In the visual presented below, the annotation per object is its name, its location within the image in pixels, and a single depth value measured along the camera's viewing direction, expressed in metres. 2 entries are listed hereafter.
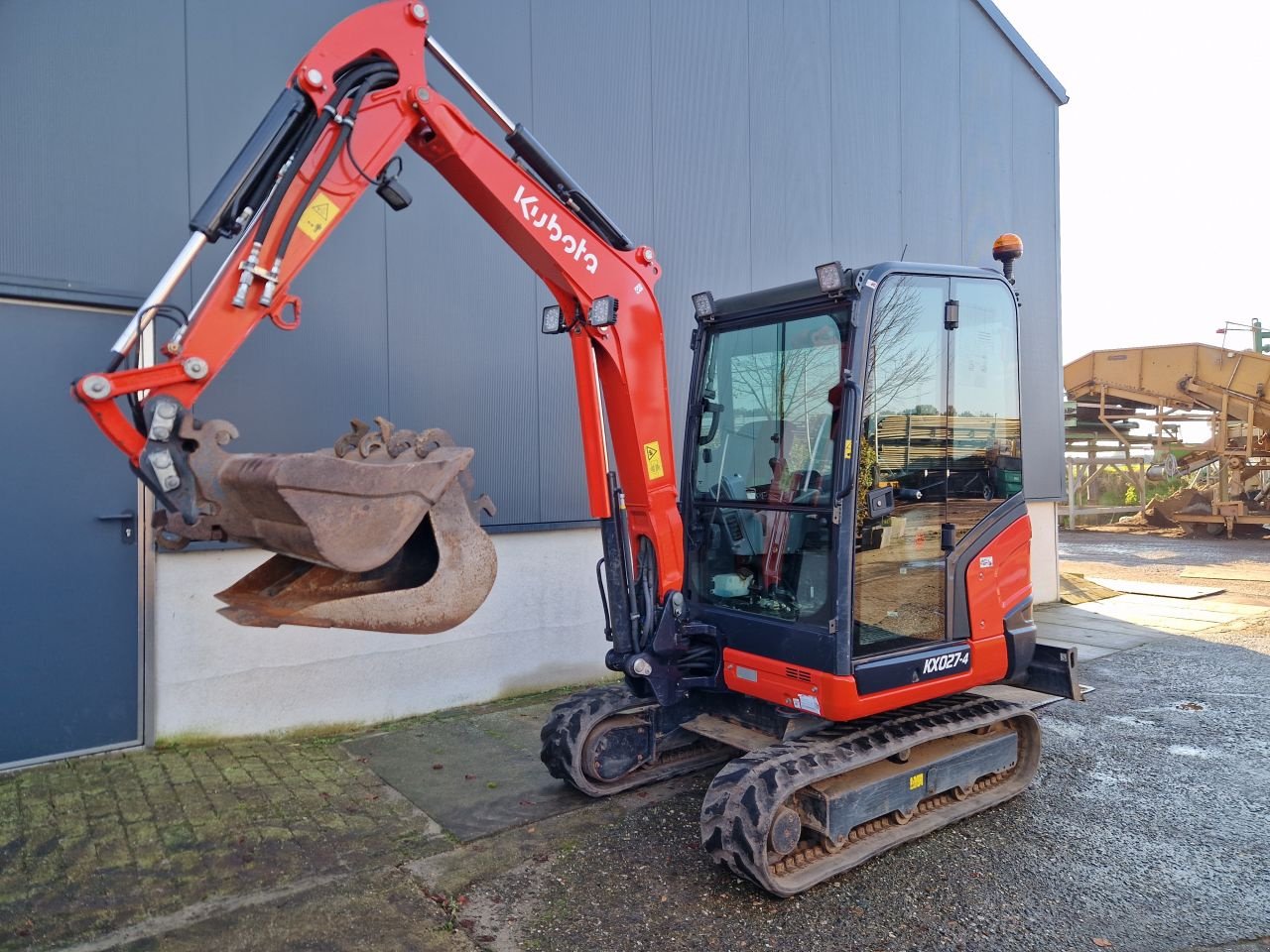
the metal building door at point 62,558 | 5.21
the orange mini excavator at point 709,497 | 3.12
